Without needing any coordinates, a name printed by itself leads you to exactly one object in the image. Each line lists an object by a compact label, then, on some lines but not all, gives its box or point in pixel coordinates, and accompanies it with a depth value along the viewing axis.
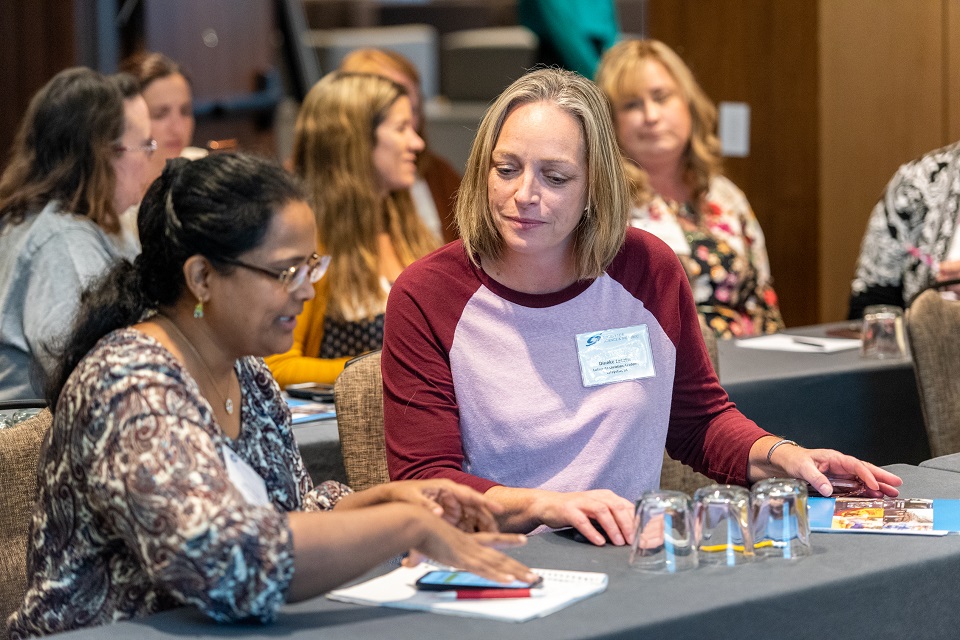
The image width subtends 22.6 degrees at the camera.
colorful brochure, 3.47
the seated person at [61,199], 6.26
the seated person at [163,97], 8.69
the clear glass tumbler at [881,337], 6.50
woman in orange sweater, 6.88
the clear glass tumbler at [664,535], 3.15
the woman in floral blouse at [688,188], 7.84
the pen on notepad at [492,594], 2.92
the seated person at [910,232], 7.47
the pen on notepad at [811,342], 6.92
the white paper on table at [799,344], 6.89
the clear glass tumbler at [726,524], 3.23
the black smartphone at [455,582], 2.97
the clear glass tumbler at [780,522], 3.22
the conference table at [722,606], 2.76
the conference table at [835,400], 6.08
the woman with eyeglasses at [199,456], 2.73
